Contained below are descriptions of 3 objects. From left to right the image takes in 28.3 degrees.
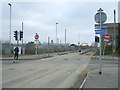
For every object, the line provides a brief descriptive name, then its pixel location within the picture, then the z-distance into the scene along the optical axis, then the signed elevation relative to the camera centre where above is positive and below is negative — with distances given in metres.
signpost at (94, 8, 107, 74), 15.10 +1.91
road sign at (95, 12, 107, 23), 15.12 +1.90
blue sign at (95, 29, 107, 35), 14.80 +0.98
